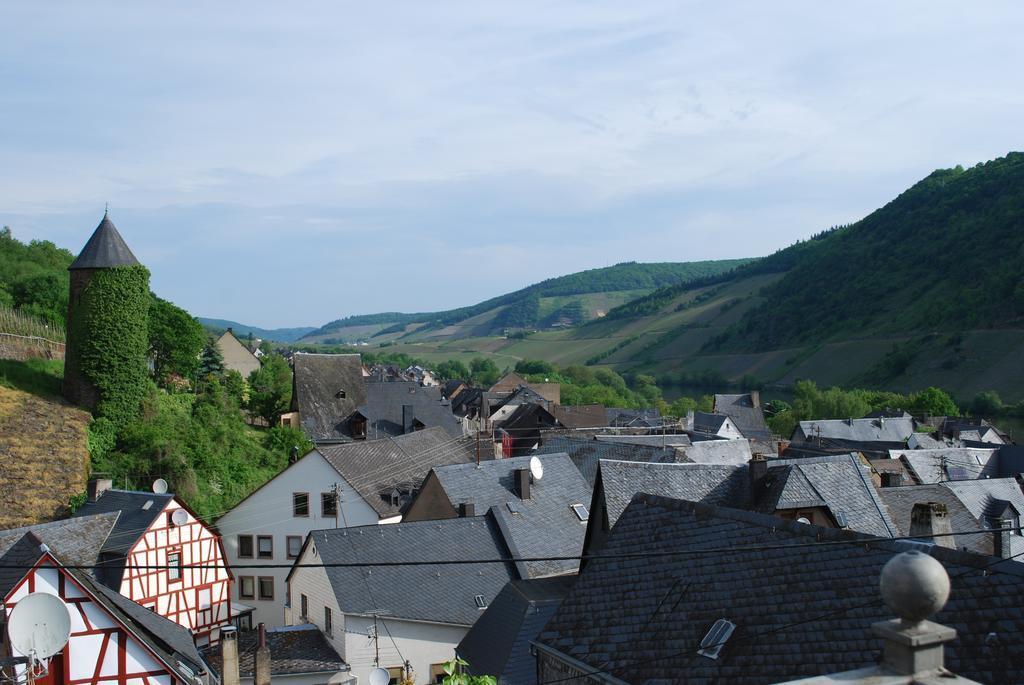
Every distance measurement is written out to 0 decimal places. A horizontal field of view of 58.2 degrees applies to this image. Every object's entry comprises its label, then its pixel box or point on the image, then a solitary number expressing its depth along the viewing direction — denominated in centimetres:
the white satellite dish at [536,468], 2875
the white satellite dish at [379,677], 1772
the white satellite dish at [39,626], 1294
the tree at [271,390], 5225
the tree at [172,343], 4891
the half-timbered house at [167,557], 2664
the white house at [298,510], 3416
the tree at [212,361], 6630
